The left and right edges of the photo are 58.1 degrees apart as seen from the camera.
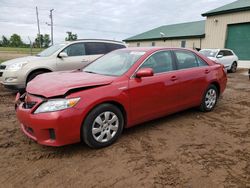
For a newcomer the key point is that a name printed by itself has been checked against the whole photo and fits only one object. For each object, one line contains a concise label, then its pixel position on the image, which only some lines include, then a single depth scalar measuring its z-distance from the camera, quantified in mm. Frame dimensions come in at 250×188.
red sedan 3057
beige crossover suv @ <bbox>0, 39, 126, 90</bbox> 6445
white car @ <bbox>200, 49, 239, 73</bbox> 13468
